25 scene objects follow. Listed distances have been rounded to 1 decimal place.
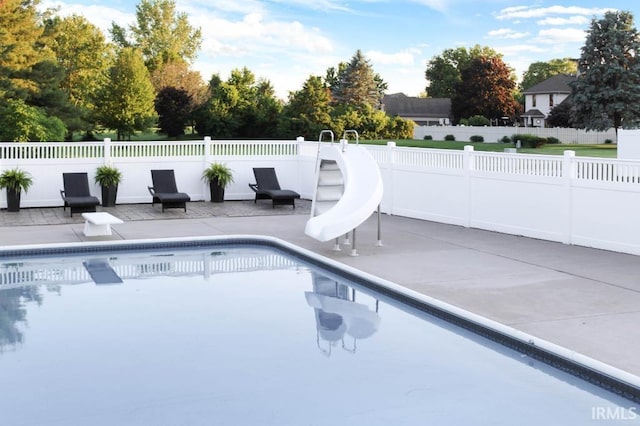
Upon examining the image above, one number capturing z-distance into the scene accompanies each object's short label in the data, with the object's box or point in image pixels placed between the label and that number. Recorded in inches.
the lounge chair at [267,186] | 682.6
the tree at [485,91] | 2997.0
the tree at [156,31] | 2928.2
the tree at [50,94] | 1563.7
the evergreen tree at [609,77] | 2007.9
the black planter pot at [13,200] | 643.5
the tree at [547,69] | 4121.6
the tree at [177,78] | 2344.5
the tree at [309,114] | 1861.5
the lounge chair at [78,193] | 613.9
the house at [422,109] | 3599.9
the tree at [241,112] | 1905.8
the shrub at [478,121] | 2529.5
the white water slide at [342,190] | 434.9
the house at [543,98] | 3019.2
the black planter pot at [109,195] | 679.7
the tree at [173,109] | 2154.3
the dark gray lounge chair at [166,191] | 642.8
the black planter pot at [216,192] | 724.7
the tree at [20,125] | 796.6
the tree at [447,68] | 3890.3
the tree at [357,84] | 2871.6
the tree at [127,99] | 2011.6
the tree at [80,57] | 2255.2
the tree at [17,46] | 1445.6
